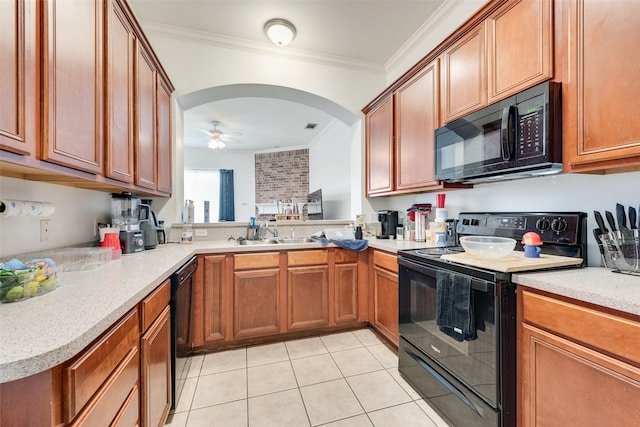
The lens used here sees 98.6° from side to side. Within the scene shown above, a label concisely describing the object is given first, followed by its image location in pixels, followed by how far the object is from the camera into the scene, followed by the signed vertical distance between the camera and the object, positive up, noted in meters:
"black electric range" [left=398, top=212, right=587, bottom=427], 1.19 -0.55
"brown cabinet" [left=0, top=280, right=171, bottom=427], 0.56 -0.45
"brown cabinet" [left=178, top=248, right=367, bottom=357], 2.21 -0.72
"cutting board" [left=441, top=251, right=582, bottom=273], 1.20 -0.23
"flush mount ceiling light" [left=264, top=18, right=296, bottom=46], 2.38 +1.61
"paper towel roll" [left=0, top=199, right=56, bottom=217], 1.15 +0.02
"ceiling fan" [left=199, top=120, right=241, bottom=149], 5.09 +1.52
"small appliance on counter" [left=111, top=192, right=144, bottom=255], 1.79 -0.05
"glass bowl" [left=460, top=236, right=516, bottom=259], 1.40 -0.18
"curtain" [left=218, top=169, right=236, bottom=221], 6.83 +0.49
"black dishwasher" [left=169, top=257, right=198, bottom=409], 1.48 -0.57
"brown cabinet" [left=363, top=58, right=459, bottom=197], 2.11 +0.68
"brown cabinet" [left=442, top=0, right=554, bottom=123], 1.35 +0.88
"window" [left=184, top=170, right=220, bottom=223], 6.88 +0.58
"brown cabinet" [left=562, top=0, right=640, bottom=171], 1.06 +0.52
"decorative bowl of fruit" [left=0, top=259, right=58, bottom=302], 0.81 -0.21
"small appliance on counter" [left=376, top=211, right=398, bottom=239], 2.78 -0.12
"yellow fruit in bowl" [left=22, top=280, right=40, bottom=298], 0.85 -0.24
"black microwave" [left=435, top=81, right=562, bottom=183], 1.29 +0.40
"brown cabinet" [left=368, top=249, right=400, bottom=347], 2.13 -0.69
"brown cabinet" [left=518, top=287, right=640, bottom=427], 0.85 -0.53
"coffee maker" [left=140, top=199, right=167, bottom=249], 2.02 -0.12
